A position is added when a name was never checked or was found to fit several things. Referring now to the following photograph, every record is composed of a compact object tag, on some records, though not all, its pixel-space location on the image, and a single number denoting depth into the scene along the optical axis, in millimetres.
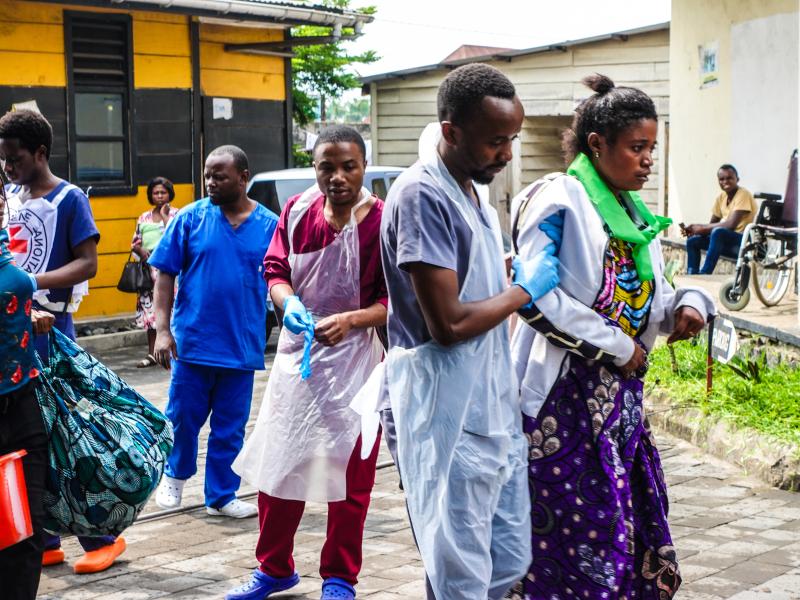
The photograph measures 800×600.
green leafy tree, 27781
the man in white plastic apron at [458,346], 3482
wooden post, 8008
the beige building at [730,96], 13031
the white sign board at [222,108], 15320
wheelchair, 10570
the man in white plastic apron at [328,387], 4848
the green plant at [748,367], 8086
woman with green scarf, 3740
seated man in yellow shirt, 13227
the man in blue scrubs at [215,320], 6223
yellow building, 13359
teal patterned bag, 4098
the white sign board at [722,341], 6823
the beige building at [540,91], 19516
